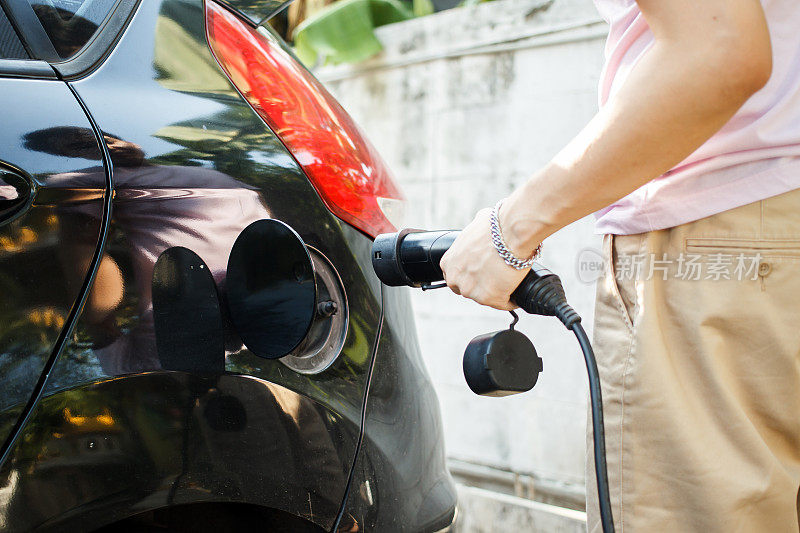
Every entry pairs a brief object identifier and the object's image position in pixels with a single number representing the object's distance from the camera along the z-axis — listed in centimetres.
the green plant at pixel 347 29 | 407
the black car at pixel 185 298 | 102
